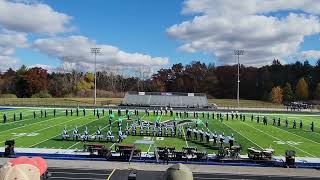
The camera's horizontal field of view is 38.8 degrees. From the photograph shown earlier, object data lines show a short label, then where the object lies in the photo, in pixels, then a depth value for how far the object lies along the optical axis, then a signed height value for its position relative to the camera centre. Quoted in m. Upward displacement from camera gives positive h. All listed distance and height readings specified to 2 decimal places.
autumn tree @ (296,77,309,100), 105.81 +1.00
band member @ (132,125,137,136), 31.90 -2.58
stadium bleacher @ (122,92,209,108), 79.94 -0.92
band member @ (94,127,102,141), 28.10 -2.61
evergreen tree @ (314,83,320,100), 105.12 +0.31
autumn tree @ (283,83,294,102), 105.00 +0.06
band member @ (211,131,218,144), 27.23 -2.63
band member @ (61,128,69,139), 28.20 -2.57
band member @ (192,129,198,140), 30.43 -2.72
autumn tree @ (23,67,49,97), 104.19 +2.71
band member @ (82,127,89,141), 27.71 -2.63
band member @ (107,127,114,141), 28.01 -2.67
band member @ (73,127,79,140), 28.20 -2.55
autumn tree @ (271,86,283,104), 102.62 -0.18
